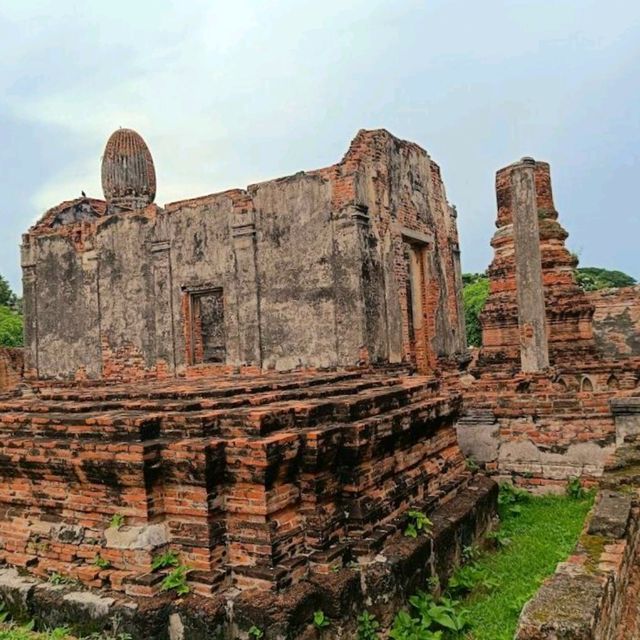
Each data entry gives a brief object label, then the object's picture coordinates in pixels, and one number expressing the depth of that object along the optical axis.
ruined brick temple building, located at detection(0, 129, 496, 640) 3.63
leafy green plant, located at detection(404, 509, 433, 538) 4.66
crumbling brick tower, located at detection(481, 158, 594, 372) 12.55
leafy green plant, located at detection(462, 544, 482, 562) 5.14
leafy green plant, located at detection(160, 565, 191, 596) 3.57
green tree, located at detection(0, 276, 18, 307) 42.59
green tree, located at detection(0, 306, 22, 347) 31.53
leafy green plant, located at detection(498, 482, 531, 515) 6.62
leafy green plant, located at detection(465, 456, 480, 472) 6.92
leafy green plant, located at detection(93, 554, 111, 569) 3.74
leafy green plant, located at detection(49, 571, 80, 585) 3.83
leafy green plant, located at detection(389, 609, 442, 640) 3.88
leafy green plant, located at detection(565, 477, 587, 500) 6.91
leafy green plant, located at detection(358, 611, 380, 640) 3.79
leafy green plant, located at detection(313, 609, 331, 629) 3.57
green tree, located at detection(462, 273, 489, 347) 32.06
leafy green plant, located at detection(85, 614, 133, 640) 3.45
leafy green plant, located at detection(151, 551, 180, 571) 3.64
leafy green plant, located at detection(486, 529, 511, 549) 5.65
